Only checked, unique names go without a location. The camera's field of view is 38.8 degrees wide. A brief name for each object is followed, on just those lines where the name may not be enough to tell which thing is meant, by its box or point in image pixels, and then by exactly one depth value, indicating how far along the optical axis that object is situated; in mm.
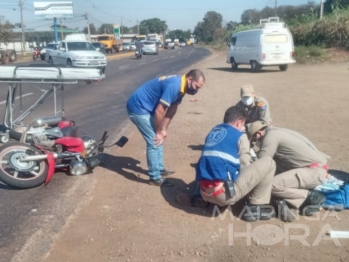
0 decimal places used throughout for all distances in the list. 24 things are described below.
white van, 24969
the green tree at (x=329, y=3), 54550
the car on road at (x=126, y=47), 81075
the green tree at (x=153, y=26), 153100
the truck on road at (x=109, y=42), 66344
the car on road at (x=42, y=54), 38031
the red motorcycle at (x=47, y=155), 6148
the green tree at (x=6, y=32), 49719
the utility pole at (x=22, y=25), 61162
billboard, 70988
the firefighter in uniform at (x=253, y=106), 6691
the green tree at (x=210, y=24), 119812
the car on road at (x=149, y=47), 55281
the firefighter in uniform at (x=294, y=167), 5277
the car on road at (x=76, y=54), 26547
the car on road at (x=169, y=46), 87525
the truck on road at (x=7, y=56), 39266
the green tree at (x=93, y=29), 133925
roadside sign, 100612
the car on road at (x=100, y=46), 33750
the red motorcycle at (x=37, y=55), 46750
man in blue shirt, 5801
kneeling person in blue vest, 4992
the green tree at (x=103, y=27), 135825
